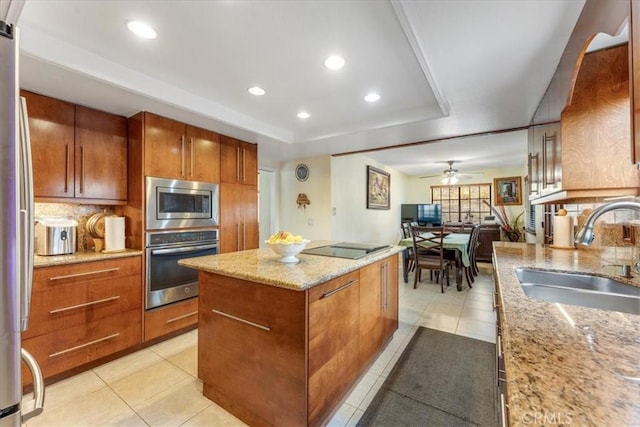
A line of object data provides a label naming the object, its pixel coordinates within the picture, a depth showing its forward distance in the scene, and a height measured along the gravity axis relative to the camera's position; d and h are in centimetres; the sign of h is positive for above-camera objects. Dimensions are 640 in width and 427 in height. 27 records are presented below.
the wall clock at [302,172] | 482 +77
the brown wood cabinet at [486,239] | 589 -53
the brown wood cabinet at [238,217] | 314 -3
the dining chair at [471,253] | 415 -61
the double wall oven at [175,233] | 246 -18
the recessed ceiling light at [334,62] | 186 +107
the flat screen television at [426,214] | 750 +2
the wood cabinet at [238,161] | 316 +66
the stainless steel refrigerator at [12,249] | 74 -10
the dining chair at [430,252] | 395 -58
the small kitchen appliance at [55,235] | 206 -16
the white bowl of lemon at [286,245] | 172 -19
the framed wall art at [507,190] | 662 +61
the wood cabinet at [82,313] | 185 -74
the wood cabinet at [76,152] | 206 +53
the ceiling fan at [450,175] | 575 +85
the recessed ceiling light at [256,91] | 232 +109
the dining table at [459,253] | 396 -57
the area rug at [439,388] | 157 -117
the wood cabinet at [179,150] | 248 +65
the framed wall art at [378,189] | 573 +60
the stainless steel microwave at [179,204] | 248 +11
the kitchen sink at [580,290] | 121 -38
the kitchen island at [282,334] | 133 -66
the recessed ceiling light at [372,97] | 244 +108
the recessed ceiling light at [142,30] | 153 +108
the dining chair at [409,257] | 462 -71
